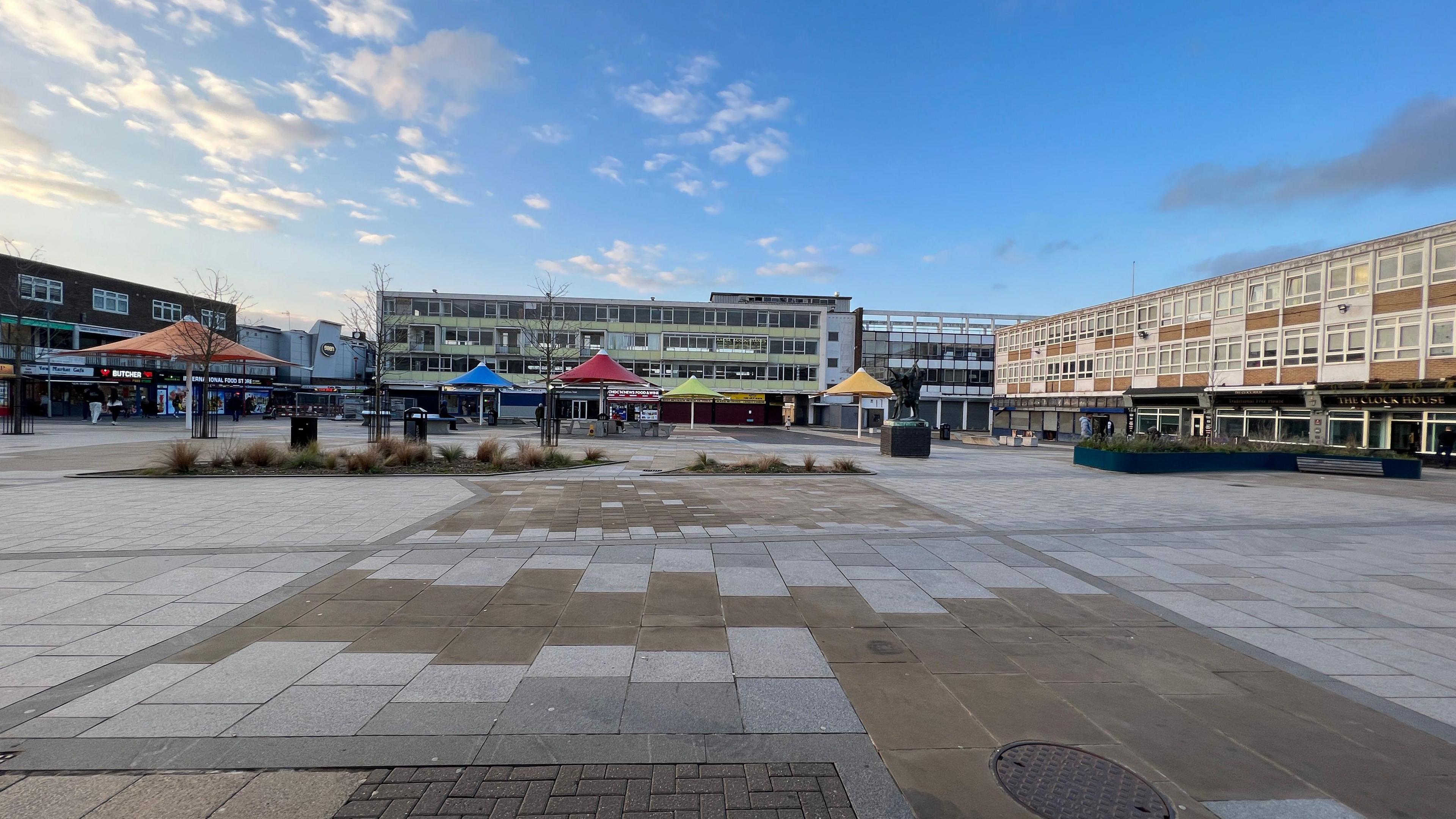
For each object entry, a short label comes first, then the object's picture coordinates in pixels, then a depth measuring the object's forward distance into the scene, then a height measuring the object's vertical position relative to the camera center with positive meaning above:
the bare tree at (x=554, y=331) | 56.25 +6.21
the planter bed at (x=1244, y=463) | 18.55 -1.61
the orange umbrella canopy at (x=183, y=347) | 23.41 +1.65
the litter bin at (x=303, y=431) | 16.48 -1.05
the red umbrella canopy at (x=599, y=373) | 23.86 +0.97
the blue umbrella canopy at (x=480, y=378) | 30.31 +0.84
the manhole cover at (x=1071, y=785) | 2.73 -1.76
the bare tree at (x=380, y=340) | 22.47 +3.53
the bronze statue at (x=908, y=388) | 24.11 +0.63
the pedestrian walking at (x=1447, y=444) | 24.03 -1.16
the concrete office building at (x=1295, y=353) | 27.27 +3.24
